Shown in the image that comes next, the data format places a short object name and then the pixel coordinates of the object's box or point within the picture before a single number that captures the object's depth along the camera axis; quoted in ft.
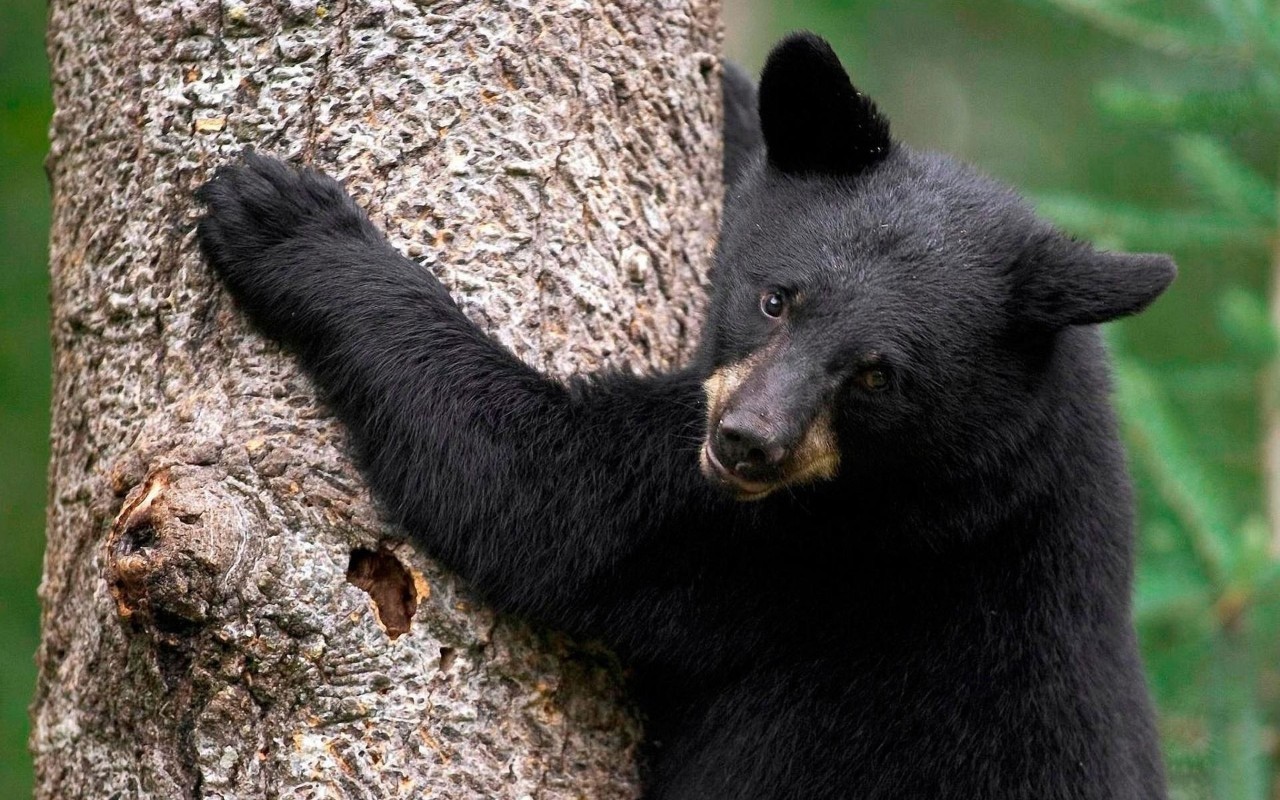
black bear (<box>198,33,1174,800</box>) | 22.21
